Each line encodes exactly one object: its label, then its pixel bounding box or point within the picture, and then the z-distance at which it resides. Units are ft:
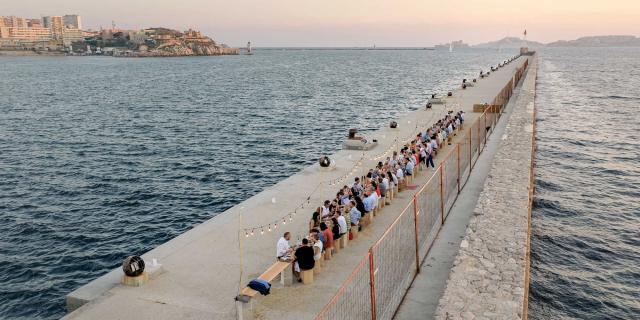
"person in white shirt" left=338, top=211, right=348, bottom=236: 47.21
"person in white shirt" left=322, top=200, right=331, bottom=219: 49.64
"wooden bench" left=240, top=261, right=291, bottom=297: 38.09
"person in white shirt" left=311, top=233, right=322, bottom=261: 43.04
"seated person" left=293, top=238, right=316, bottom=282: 41.22
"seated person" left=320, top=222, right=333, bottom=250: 45.55
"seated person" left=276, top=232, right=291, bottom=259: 42.93
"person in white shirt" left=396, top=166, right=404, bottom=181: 65.72
